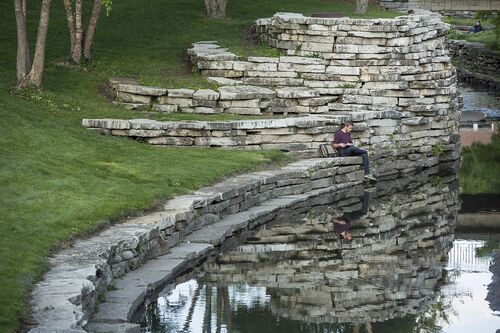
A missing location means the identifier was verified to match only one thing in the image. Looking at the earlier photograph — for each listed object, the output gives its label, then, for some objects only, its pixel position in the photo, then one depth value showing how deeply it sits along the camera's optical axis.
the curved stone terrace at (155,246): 16.41
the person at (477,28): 69.38
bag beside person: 30.55
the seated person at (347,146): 30.33
